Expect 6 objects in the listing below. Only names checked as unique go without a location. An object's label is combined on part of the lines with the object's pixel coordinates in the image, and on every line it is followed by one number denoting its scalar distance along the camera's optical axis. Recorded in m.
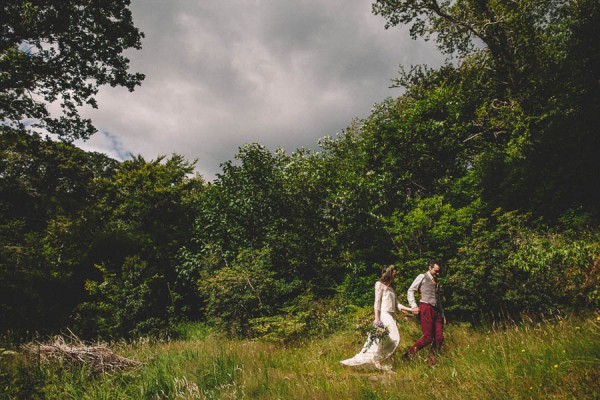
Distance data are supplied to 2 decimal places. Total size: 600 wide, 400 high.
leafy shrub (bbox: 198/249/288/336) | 10.83
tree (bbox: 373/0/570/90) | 12.30
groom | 5.53
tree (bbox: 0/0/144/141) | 7.86
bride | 5.67
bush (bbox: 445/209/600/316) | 6.24
